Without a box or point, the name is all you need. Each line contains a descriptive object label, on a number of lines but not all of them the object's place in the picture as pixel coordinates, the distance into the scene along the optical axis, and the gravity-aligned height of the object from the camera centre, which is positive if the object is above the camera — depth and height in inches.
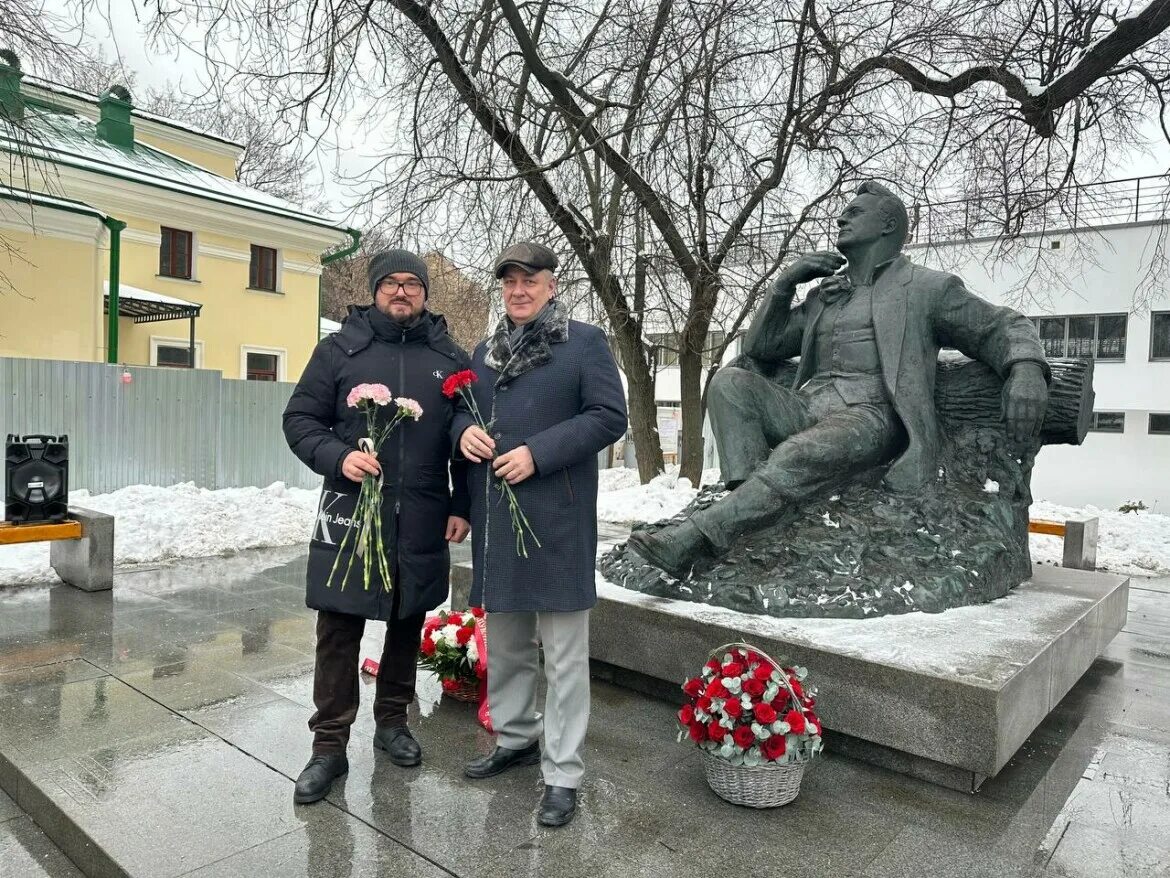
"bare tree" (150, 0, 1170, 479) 311.6 +122.1
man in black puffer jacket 115.2 -9.7
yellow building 506.3 +97.4
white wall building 614.5 +59.8
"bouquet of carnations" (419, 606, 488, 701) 147.0 -41.7
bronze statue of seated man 163.0 +8.5
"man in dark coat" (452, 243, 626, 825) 108.3 -7.8
